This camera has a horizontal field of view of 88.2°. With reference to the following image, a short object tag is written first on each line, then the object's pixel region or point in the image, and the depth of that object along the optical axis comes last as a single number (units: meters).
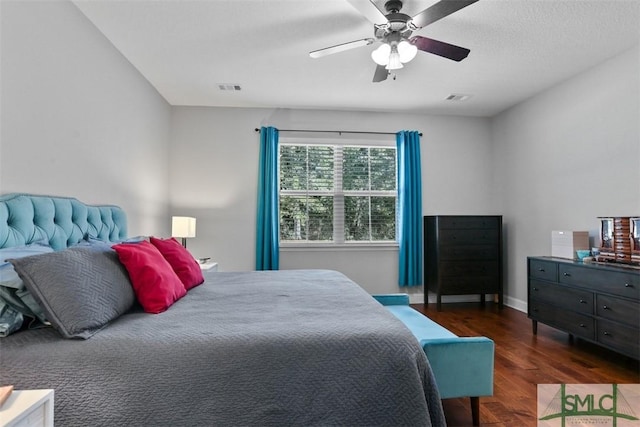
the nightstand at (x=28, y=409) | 0.82
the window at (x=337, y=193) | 4.43
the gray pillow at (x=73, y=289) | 1.22
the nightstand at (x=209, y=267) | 3.36
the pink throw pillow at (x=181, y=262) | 2.12
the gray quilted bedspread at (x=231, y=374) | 1.09
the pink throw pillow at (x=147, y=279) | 1.59
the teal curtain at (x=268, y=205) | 4.15
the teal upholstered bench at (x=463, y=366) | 1.65
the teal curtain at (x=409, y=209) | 4.36
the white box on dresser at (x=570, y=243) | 3.10
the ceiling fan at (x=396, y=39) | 2.00
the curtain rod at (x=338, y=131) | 4.34
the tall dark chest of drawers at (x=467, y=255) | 4.05
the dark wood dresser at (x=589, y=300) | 2.36
